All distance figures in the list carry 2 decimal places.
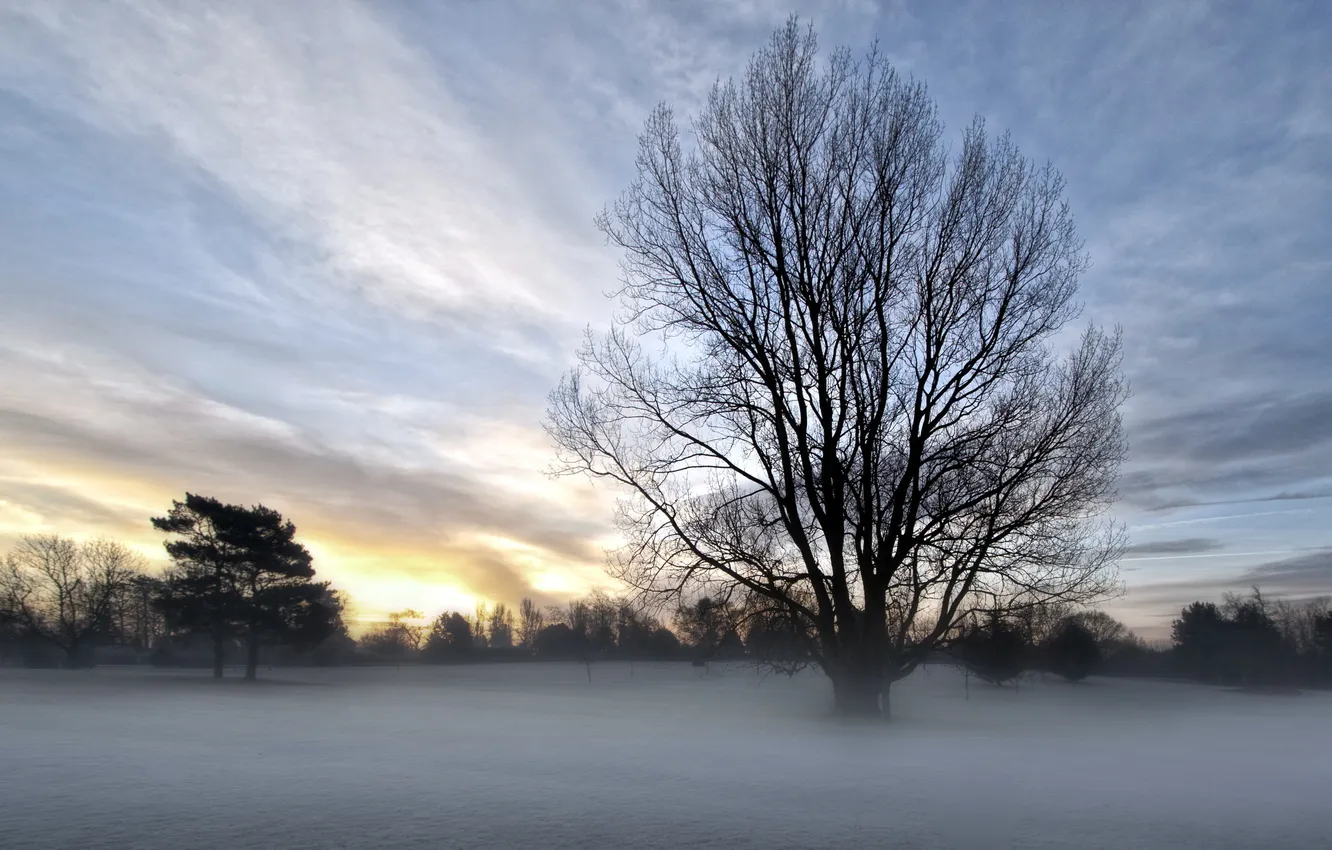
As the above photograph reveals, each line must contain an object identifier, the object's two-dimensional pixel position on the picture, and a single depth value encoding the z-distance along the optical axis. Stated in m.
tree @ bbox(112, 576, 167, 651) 44.53
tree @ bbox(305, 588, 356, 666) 46.41
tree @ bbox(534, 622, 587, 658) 89.66
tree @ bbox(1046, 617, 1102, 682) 58.97
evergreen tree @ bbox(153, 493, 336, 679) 43.53
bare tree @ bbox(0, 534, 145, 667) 65.25
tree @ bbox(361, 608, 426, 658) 114.68
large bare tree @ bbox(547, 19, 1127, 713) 17.02
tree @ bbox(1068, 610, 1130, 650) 57.31
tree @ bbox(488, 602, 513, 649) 137.88
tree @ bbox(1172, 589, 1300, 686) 64.56
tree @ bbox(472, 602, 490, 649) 122.64
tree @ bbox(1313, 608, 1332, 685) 62.09
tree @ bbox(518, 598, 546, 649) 125.44
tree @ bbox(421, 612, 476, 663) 96.44
